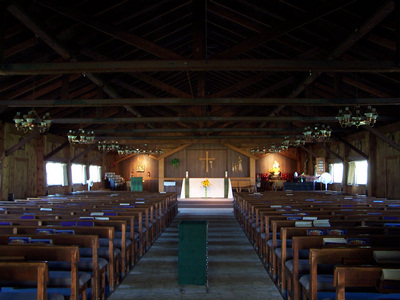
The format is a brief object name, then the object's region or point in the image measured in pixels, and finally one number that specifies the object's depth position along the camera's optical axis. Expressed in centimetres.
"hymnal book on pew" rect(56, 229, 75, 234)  430
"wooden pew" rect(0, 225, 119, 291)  432
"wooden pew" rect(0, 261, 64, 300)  248
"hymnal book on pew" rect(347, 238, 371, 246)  351
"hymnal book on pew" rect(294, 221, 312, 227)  472
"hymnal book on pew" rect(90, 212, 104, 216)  575
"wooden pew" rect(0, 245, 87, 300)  302
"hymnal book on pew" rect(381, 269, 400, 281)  229
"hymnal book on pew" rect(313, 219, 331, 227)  470
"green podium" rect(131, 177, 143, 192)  1859
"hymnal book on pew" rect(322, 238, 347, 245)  353
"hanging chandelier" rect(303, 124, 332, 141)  903
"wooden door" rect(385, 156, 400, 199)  1161
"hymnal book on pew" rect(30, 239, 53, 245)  366
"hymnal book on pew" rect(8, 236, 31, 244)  360
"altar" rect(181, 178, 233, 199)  1836
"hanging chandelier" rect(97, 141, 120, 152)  1339
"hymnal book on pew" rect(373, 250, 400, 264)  266
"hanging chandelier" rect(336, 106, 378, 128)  701
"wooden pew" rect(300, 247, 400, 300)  283
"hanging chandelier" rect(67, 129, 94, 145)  955
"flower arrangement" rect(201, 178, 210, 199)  1723
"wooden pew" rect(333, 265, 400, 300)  235
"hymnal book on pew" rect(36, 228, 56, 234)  430
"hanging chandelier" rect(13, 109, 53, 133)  702
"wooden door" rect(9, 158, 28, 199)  1162
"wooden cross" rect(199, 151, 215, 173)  2130
